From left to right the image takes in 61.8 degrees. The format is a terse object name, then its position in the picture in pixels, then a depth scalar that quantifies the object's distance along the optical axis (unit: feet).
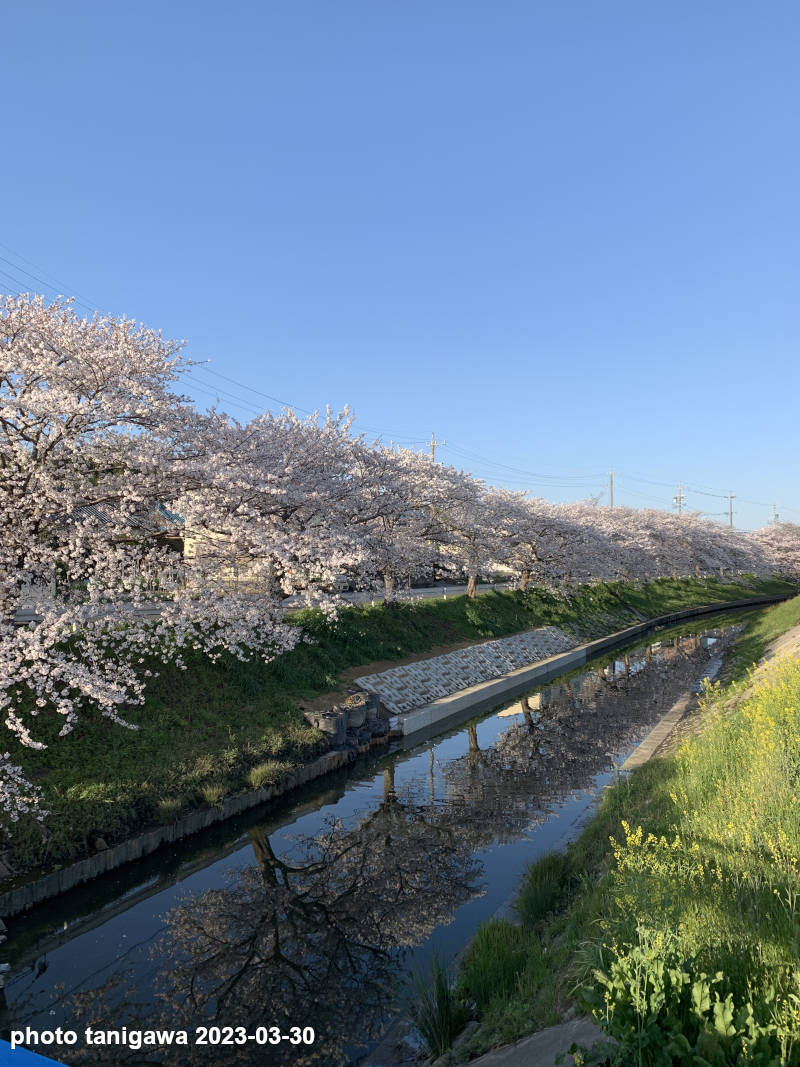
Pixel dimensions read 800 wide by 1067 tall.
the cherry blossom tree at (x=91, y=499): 40.32
